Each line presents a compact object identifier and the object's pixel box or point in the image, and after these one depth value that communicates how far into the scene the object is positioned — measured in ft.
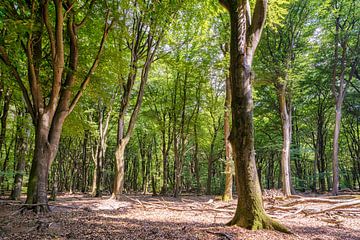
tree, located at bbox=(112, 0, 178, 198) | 35.93
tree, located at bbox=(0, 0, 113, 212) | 24.84
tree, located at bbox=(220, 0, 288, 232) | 16.79
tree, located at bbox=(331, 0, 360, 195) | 52.70
